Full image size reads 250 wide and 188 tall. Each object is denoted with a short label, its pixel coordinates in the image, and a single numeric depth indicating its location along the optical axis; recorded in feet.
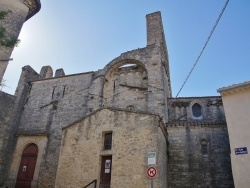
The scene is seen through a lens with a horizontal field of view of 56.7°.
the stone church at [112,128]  32.40
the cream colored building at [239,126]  29.71
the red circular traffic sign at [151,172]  23.82
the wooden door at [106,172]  32.45
